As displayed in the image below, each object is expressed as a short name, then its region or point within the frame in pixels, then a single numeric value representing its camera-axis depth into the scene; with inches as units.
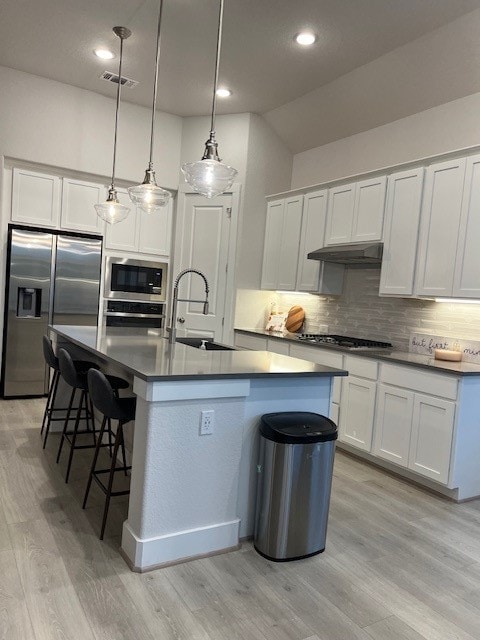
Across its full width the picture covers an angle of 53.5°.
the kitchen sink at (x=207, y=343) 144.1
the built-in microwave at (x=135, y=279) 215.0
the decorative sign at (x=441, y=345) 143.7
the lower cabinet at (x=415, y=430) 125.9
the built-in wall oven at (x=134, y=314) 215.3
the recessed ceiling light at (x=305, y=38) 142.6
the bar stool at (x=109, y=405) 95.4
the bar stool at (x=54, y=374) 137.6
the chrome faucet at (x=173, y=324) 126.0
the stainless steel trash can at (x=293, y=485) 90.0
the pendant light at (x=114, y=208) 152.7
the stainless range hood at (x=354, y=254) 161.2
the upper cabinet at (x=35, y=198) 193.3
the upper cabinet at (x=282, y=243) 201.3
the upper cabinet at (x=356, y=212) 163.5
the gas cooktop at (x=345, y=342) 166.9
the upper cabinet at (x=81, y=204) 203.3
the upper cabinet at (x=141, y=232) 215.5
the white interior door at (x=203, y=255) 214.7
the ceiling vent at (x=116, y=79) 181.9
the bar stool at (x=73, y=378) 120.9
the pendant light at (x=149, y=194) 135.1
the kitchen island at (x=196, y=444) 85.4
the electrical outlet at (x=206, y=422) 89.5
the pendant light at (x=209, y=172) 101.7
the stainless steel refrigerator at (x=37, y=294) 191.3
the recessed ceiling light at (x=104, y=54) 165.8
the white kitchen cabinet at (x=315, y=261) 189.2
